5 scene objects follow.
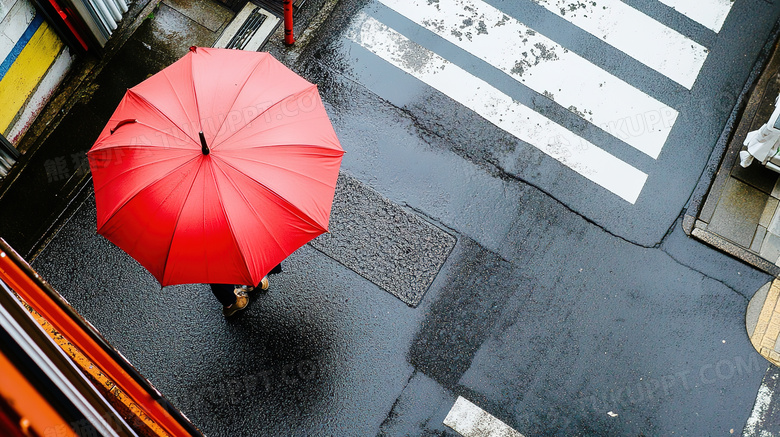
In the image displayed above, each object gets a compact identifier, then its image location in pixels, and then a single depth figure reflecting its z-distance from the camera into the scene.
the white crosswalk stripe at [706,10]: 7.60
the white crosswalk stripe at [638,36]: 7.41
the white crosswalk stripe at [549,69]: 7.16
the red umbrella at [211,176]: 4.24
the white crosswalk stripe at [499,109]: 6.95
